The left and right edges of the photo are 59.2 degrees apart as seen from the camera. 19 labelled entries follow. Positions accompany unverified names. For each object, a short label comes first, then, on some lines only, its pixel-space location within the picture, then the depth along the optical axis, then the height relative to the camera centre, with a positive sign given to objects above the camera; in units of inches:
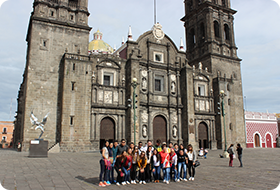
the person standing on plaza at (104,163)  346.4 -45.5
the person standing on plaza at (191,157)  395.7 -43.0
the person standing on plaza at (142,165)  368.2 -51.3
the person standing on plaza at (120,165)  359.8 -50.3
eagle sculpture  725.0 +23.5
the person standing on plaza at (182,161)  392.8 -48.3
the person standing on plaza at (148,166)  377.7 -53.8
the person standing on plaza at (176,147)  406.8 -27.9
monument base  644.7 -47.1
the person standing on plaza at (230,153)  554.9 -50.5
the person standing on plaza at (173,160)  389.2 -46.2
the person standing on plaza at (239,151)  537.3 -44.6
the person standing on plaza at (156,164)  380.8 -51.1
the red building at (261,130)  1446.9 +1.8
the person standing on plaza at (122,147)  372.2 -25.5
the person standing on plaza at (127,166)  364.3 -52.0
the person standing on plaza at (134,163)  372.0 -49.1
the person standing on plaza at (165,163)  373.4 -49.1
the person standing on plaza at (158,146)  417.8 -26.8
